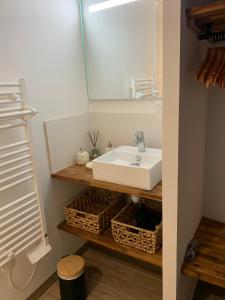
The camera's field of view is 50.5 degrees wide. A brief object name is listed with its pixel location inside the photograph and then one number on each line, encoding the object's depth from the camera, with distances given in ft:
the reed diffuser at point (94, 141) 7.07
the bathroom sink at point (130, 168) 4.87
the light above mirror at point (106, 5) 6.04
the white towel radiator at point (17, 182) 4.67
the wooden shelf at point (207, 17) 3.16
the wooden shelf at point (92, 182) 4.79
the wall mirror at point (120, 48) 5.89
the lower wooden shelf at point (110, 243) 5.14
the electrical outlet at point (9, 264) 4.86
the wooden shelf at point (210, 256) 4.26
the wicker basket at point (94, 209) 6.01
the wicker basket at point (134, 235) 5.18
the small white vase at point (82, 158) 6.63
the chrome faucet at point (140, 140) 6.02
